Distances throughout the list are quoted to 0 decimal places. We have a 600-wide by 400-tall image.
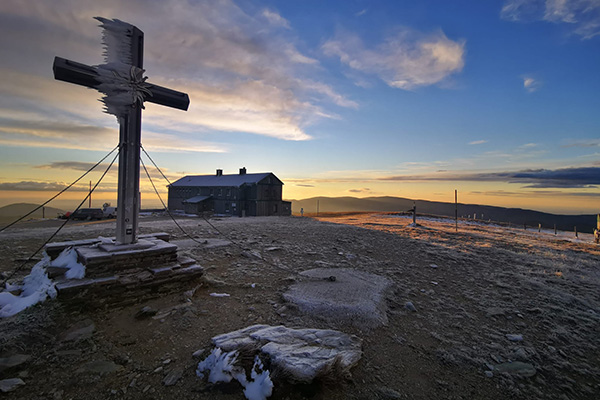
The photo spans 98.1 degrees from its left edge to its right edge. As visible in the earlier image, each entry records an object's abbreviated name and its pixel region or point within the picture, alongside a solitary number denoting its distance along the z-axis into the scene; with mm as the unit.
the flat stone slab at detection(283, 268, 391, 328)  4992
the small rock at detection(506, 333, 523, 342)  4683
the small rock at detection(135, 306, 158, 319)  4789
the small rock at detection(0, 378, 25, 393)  3053
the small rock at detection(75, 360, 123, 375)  3424
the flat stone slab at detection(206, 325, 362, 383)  3045
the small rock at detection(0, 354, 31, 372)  3342
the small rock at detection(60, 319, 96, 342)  4051
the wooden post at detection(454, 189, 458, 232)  21783
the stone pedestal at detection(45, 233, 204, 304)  4945
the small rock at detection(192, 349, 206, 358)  3650
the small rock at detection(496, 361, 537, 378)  3805
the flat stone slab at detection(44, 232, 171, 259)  6211
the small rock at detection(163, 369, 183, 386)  3217
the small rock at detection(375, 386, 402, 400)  3184
